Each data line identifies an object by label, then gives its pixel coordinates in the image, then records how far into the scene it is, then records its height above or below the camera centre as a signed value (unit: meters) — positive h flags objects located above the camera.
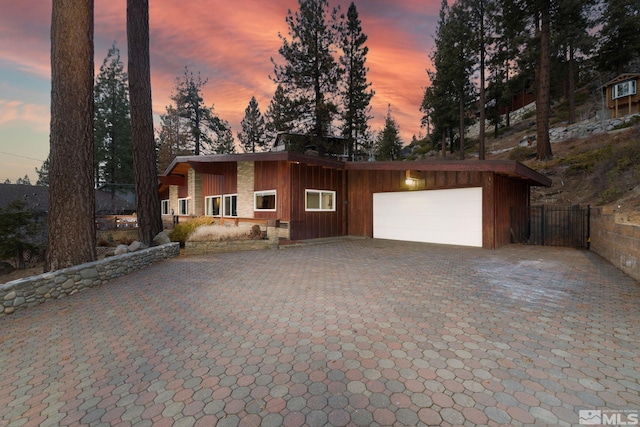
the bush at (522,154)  19.22 +4.10
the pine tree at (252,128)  36.97 +11.66
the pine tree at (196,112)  31.45 +12.01
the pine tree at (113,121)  30.84 +10.72
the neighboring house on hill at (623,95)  22.47 +9.78
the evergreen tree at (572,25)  15.26 +11.76
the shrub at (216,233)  9.18 -0.80
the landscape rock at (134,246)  7.83 -1.02
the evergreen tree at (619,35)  21.36 +15.36
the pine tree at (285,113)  18.53 +6.96
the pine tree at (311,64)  17.45 +9.92
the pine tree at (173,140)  32.59 +8.91
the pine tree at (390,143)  42.28 +10.87
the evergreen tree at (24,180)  63.61 +8.00
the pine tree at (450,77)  21.56 +11.91
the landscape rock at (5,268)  7.69 -1.60
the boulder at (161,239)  8.82 -0.91
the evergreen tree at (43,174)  49.25 +7.56
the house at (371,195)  9.34 +0.61
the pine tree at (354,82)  20.34 +10.52
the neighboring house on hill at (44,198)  25.01 +1.52
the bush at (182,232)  9.99 -0.77
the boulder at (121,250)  7.22 -1.03
